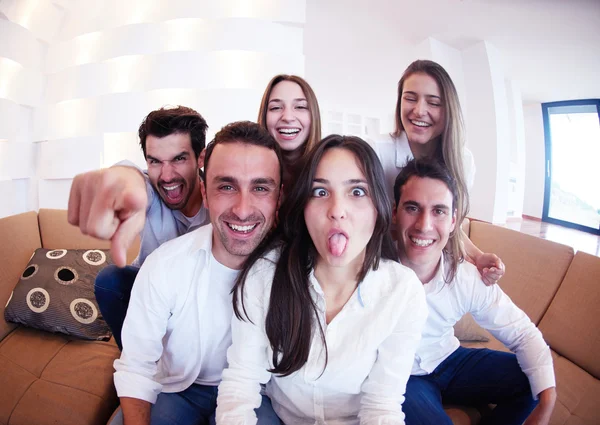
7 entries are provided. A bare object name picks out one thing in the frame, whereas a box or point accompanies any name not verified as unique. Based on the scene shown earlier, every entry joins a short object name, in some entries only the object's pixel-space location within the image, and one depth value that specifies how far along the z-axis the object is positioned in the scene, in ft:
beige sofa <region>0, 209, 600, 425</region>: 3.97
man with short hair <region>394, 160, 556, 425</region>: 3.24
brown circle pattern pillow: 5.02
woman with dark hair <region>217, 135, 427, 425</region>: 2.70
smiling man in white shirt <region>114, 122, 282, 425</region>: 3.07
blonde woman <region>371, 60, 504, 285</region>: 3.92
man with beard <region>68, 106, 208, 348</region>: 4.03
